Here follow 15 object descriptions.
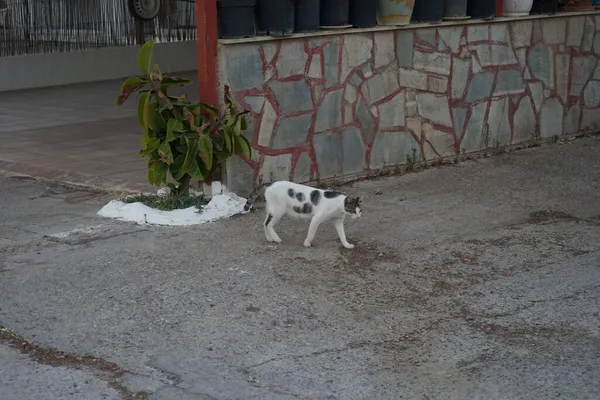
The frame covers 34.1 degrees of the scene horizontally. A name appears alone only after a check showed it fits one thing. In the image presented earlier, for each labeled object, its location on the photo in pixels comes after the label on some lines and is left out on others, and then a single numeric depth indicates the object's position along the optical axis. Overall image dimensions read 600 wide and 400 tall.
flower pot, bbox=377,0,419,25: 9.92
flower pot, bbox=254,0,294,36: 8.75
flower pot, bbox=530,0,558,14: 11.67
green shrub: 8.09
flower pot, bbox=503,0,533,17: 11.24
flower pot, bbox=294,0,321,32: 9.04
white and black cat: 7.07
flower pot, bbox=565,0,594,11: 12.23
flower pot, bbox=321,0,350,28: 9.38
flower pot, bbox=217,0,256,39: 8.42
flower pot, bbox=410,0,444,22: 10.29
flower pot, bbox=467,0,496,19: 10.86
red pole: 8.35
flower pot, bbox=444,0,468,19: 10.64
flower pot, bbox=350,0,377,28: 9.63
